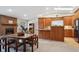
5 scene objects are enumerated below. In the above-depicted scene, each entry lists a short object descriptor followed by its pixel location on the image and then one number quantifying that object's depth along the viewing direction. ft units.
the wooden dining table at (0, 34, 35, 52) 5.54
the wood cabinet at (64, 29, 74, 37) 8.34
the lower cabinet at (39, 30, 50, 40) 6.37
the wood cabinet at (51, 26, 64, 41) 8.14
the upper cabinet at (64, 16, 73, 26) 9.25
